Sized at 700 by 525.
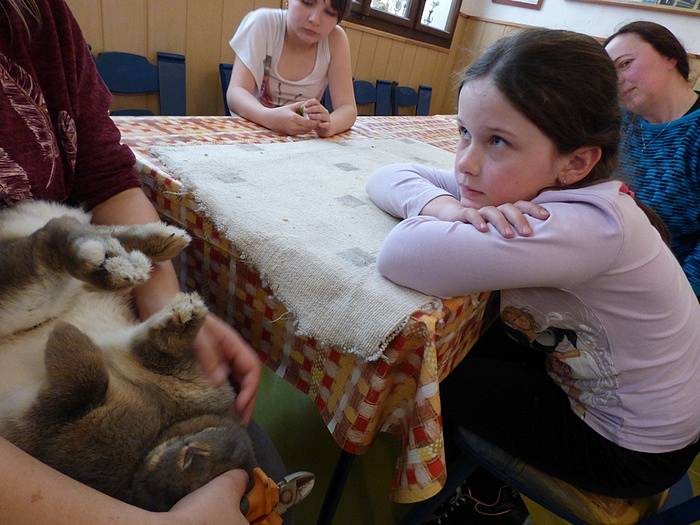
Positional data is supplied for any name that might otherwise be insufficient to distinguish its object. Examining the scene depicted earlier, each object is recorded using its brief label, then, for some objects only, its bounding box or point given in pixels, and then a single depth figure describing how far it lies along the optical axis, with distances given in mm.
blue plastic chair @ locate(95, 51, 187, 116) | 1854
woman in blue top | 1262
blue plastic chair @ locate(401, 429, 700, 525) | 675
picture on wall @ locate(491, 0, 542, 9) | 3574
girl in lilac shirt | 567
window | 2982
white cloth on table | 532
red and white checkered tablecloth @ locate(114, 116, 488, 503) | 538
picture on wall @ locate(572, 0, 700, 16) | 2922
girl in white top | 1359
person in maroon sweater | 385
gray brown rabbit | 477
